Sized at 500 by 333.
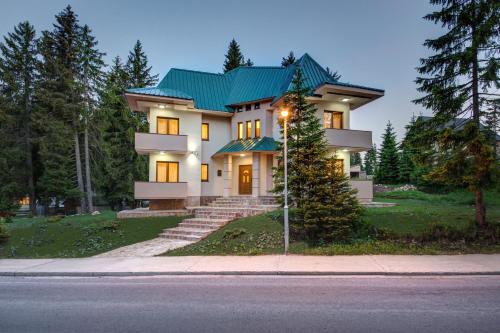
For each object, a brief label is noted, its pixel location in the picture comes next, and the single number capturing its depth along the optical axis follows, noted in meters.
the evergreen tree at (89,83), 29.11
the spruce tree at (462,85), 11.10
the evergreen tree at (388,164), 34.66
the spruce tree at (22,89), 30.38
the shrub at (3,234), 14.27
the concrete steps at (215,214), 15.33
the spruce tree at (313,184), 11.84
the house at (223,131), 19.25
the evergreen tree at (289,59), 43.56
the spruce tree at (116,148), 30.33
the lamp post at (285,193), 11.30
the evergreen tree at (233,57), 45.69
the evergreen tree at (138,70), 38.56
